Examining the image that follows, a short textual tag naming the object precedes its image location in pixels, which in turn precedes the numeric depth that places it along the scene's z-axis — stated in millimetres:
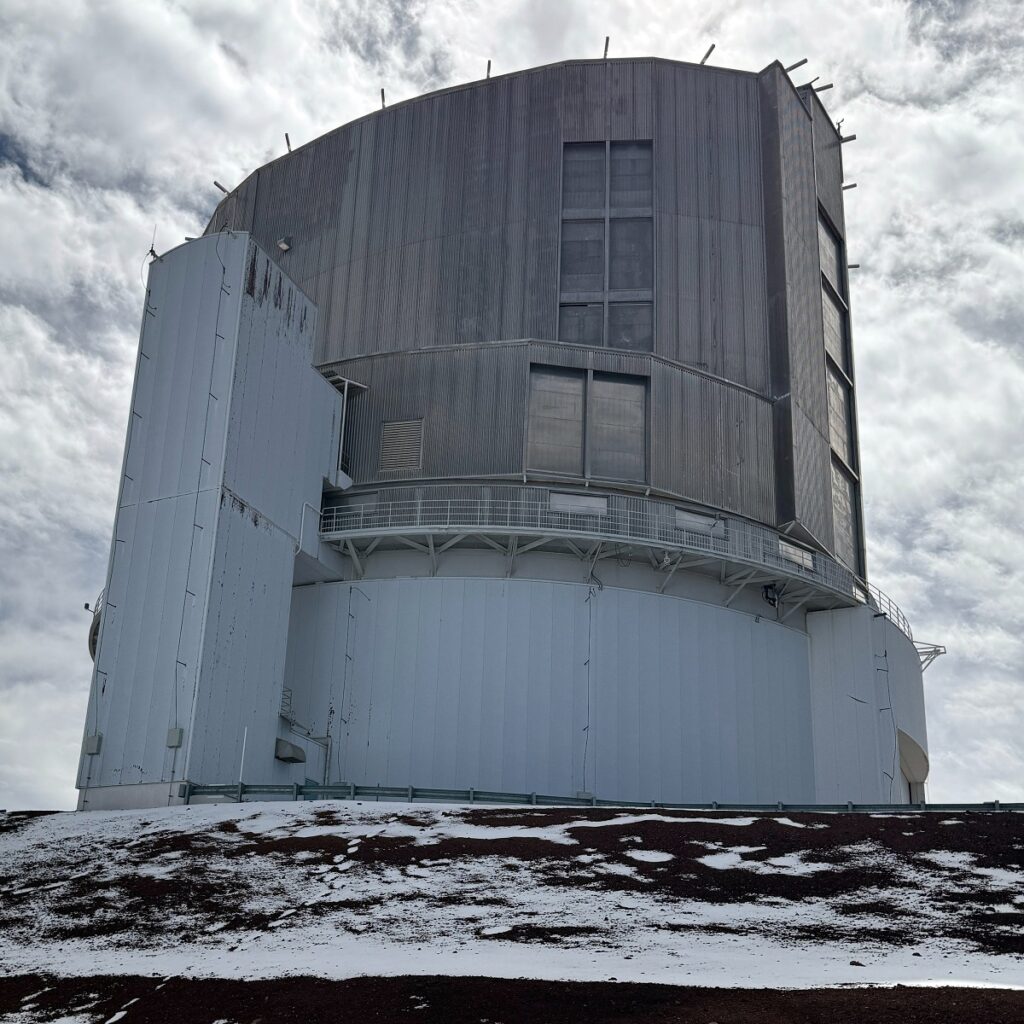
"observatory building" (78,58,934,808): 34188
